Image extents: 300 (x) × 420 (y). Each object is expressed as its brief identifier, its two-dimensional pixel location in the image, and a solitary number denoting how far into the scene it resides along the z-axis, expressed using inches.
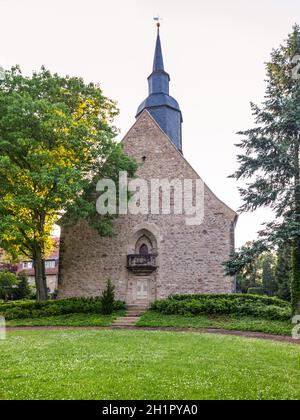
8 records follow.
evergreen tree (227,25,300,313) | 555.2
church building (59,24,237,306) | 803.4
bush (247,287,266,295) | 1348.4
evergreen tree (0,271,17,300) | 1179.9
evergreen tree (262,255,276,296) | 1401.3
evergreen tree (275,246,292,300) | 1147.3
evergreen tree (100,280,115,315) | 711.1
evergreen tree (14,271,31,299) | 1267.2
